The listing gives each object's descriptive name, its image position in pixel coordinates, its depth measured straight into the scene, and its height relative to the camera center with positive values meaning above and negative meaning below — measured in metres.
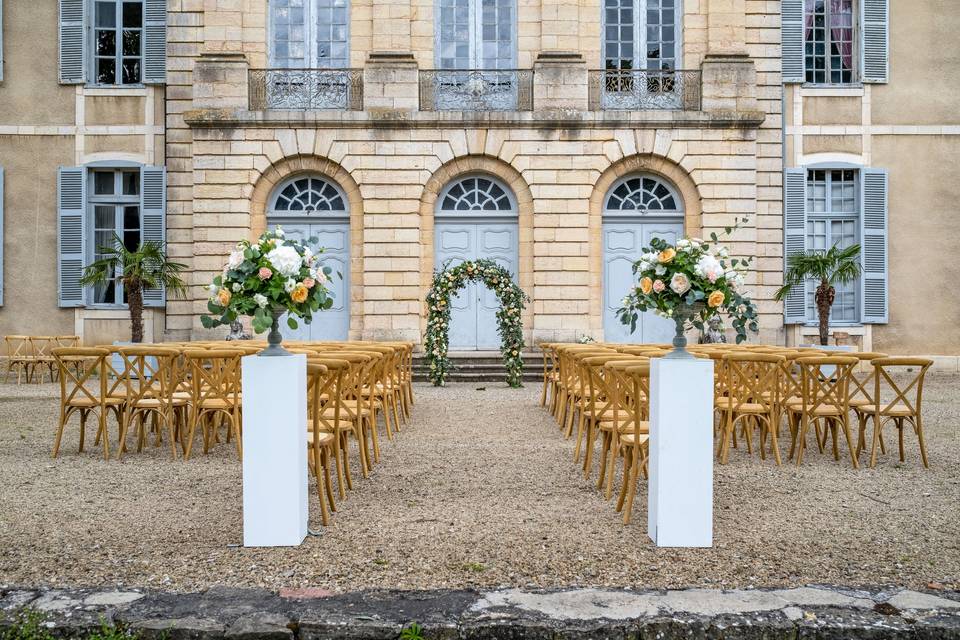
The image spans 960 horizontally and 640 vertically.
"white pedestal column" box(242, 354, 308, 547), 3.69 -0.57
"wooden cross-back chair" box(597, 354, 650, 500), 4.31 -0.49
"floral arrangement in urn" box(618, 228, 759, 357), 4.00 +0.16
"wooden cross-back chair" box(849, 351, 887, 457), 5.87 -0.57
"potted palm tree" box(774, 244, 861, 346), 11.91 +0.65
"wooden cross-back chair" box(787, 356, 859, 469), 5.70 -0.53
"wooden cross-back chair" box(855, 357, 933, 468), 5.57 -0.60
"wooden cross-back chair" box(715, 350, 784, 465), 5.77 -0.53
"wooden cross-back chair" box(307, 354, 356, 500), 4.10 -0.53
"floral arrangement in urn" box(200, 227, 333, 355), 3.80 +0.15
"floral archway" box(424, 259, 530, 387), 10.94 +0.05
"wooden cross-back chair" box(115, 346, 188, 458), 5.80 -0.52
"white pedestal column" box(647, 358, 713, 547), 3.76 -0.57
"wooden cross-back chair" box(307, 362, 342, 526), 4.05 -0.58
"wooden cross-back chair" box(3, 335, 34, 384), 11.95 -0.52
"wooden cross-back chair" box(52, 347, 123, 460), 5.75 -0.56
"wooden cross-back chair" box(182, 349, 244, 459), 5.70 -0.48
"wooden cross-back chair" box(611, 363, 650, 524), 4.09 -0.61
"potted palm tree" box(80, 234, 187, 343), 11.88 +0.63
